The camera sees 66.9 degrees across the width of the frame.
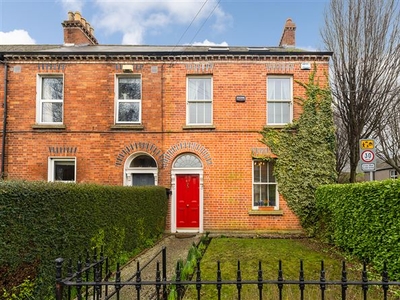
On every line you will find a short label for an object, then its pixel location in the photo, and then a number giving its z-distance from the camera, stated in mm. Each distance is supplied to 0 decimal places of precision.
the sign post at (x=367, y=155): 8961
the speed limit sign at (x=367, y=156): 9138
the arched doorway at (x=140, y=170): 12094
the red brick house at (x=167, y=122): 11938
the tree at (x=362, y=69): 12969
